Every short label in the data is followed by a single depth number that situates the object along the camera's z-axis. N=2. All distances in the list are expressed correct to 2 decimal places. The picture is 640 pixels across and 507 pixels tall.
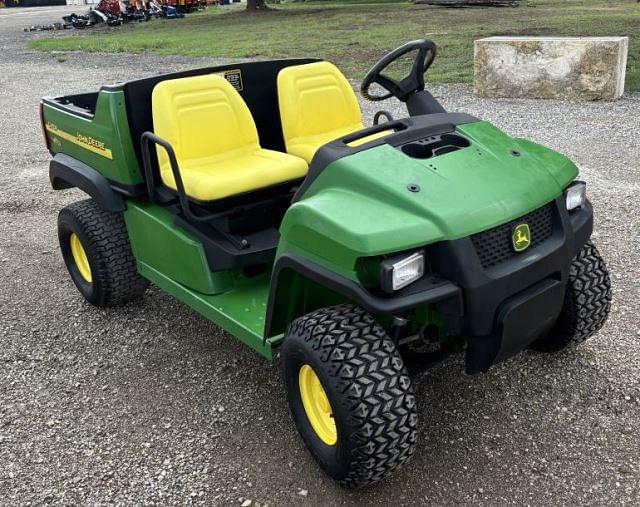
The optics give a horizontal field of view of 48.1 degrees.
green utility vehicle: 2.27
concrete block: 8.15
